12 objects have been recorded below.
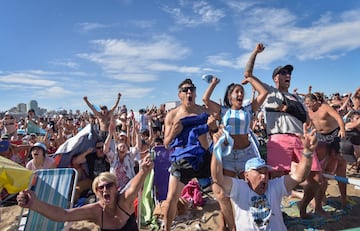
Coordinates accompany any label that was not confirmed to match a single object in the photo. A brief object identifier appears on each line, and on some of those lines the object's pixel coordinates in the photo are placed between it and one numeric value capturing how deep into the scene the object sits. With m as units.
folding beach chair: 3.60
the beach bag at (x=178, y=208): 4.40
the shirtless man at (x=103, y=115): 6.70
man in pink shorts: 3.67
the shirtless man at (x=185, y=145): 3.46
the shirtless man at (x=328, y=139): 4.38
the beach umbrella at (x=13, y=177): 2.58
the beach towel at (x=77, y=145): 5.19
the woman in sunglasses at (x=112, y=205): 2.49
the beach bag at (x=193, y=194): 4.83
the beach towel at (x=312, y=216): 3.82
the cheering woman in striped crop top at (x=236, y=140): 3.26
